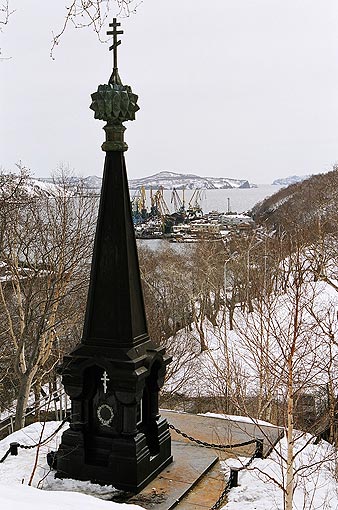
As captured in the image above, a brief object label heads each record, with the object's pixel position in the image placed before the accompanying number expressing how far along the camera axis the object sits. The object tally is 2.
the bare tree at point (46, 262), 13.99
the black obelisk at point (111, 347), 7.43
